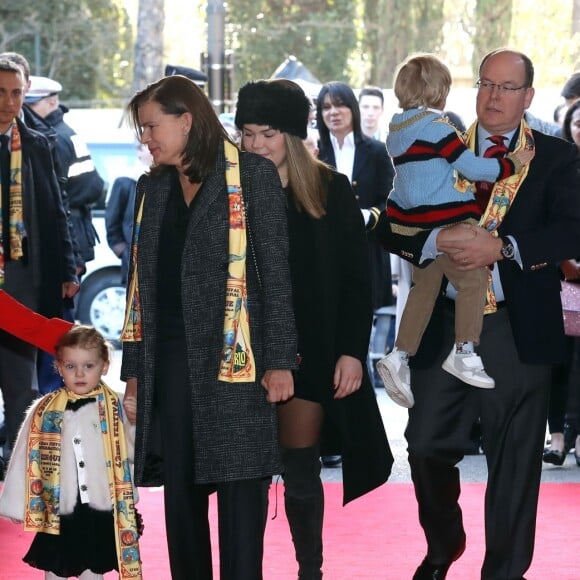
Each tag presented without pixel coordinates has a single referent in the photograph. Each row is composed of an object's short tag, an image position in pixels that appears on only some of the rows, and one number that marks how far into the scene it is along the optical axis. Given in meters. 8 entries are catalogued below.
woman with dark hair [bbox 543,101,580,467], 15.89
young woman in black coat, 9.73
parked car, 27.23
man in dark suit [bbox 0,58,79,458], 14.48
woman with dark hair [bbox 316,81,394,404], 17.00
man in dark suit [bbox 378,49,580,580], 9.65
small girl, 9.71
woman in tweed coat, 8.70
